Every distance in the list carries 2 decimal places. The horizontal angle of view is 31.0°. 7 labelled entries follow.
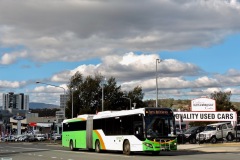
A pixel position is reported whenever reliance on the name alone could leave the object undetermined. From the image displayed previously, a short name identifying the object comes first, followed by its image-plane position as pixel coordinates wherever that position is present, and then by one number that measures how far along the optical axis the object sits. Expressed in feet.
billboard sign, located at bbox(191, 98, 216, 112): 154.81
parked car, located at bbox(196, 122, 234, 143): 130.21
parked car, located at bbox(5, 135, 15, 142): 298.99
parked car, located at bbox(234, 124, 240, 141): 131.17
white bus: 85.18
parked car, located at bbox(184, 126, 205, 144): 135.74
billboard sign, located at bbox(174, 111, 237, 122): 148.86
